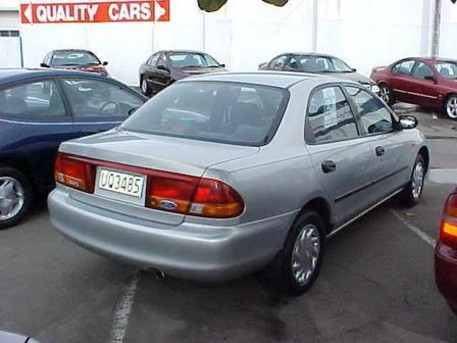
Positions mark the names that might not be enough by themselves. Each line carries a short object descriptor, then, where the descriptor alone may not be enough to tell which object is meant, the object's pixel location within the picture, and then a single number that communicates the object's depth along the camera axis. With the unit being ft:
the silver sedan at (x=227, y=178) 10.34
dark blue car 16.71
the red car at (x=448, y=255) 9.68
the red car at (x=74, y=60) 53.01
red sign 67.82
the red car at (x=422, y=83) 46.16
